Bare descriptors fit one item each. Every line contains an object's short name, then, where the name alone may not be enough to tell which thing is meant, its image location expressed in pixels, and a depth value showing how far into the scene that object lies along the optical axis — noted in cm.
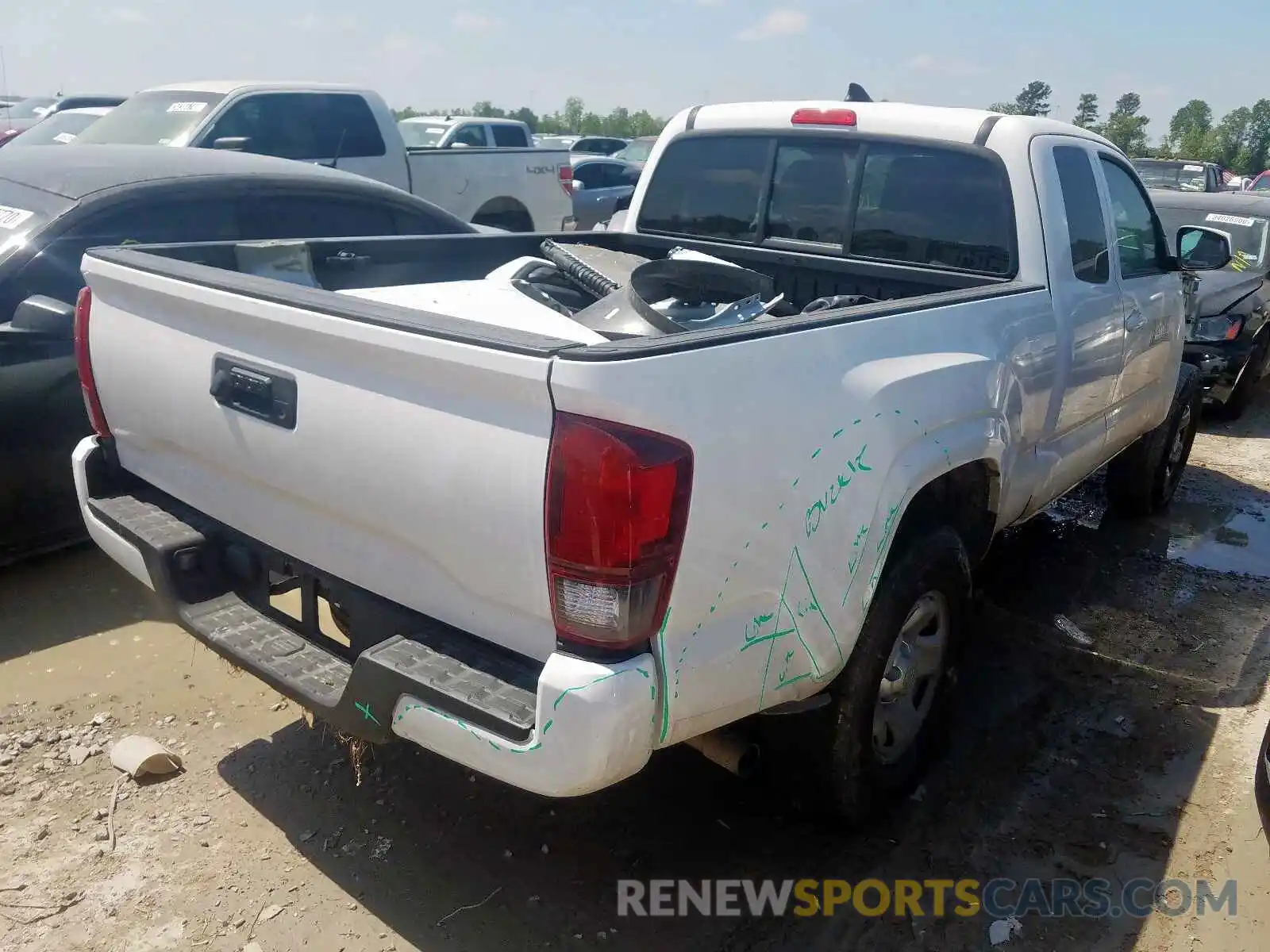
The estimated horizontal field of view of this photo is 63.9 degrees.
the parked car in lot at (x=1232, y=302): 752
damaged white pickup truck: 194
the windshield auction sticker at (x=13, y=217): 422
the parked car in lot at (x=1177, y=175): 1331
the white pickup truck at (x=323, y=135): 787
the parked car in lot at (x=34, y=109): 1263
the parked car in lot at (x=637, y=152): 2231
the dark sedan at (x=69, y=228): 392
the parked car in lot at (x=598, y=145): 2575
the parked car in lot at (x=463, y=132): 1431
